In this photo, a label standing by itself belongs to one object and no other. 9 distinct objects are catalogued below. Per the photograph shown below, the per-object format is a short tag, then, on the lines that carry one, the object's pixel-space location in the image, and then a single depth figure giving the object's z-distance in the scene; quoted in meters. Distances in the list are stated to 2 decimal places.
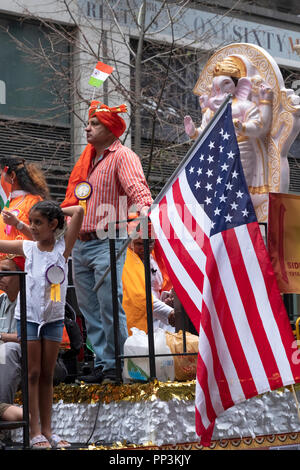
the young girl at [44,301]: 10.36
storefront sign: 26.98
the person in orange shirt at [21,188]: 13.26
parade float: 10.41
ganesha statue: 16.73
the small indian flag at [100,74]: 13.48
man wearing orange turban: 11.87
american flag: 8.74
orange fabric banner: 10.59
